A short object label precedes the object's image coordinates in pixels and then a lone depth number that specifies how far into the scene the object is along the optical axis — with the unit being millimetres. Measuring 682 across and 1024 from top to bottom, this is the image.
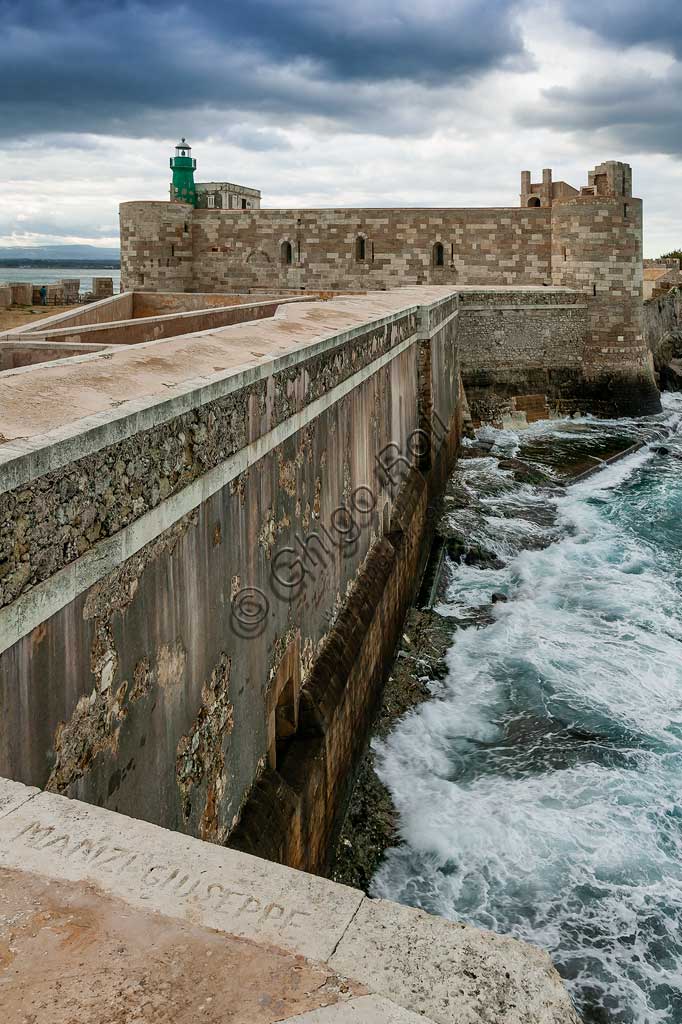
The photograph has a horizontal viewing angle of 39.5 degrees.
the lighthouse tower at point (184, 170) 44969
